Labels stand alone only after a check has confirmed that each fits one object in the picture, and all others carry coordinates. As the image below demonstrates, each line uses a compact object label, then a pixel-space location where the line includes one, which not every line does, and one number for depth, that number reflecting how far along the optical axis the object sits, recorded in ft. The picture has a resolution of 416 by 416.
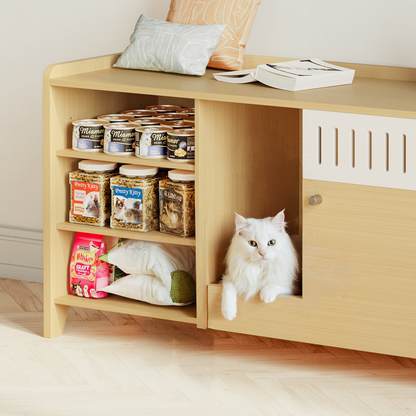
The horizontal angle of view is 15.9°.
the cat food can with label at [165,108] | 12.57
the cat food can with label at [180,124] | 11.84
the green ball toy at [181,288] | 11.96
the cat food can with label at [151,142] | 11.71
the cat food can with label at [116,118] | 12.13
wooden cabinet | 11.12
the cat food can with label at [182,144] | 11.61
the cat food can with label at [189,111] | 12.38
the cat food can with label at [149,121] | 12.00
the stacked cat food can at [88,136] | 11.93
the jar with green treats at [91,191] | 12.00
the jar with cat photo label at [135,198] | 11.84
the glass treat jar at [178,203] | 11.71
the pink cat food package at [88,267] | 12.21
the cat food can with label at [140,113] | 12.35
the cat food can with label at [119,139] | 11.80
